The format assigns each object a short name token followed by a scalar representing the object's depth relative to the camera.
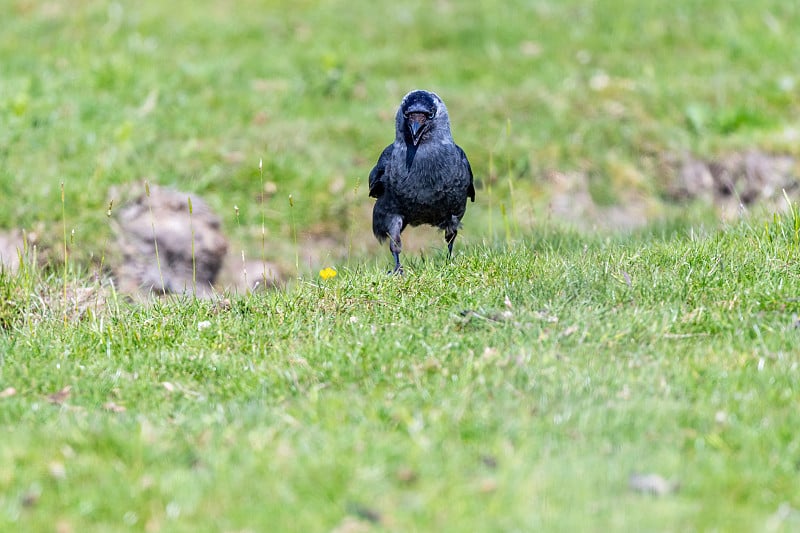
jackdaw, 13.47
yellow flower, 12.69
